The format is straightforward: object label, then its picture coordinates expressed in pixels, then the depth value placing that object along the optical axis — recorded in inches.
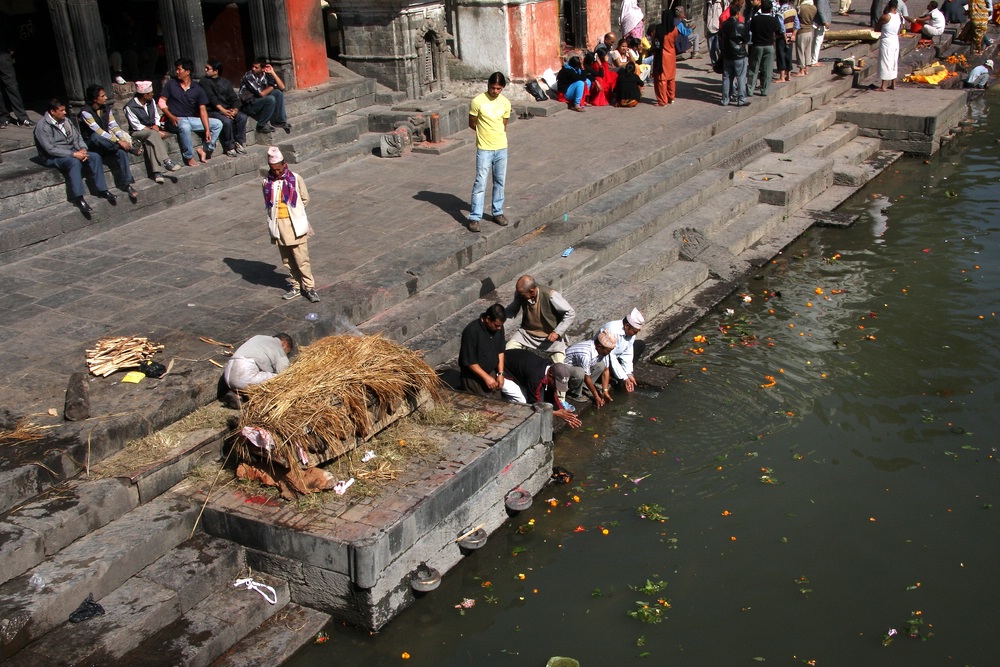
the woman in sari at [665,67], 658.8
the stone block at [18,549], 241.6
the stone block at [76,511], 252.5
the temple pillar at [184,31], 537.3
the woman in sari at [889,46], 729.0
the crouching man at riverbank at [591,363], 354.6
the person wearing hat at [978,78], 838.5
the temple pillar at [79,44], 487.2
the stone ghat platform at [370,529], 257.4
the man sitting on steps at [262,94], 521.7
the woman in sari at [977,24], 924.0
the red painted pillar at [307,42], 603.5
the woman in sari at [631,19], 753.0
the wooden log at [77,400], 285.0
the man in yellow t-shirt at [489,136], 423.5
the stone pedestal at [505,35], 660.1
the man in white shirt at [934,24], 901.8
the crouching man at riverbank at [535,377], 345.1
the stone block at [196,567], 256.7
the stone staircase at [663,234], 396.2
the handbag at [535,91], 669.9
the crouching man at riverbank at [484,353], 330.0
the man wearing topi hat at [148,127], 464.1
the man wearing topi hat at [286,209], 348.2
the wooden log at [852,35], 848.6
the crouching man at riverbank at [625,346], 359.9
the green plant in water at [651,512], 302.8
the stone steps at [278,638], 251.3
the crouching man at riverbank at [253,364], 296.2
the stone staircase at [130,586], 234.8
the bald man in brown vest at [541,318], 358.6
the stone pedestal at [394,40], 634.2
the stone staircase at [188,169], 426.0
